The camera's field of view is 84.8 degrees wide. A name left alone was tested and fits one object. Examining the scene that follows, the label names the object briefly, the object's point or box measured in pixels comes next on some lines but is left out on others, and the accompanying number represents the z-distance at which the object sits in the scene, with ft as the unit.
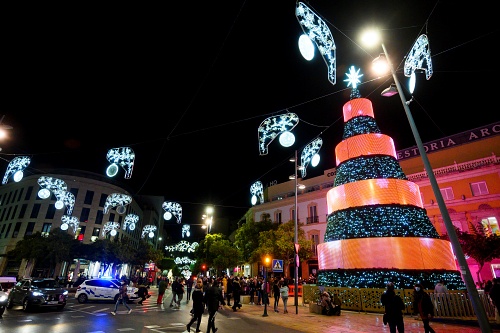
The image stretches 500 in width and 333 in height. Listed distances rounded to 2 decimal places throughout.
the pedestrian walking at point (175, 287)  54.24
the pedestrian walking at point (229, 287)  63.16
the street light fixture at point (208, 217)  96.20
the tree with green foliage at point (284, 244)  97.71
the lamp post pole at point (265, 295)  43.76
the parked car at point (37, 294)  45.60
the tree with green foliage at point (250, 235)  119.65
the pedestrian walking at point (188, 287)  67.81
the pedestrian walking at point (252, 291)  65.19
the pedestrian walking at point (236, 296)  52.65
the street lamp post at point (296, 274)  46.71
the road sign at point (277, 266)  47.52
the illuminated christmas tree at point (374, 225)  44.78
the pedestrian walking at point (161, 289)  59.02
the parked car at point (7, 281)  60.23
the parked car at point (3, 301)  37.45
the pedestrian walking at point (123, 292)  47.22
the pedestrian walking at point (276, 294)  50.43
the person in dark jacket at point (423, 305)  26.88
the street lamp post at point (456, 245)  20.45
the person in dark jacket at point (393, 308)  26.12
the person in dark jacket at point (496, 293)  30.81
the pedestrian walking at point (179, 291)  54.54
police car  62.59
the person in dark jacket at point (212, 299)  29.75
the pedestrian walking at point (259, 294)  62.85
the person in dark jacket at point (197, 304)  30.30
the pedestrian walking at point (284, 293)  48.18
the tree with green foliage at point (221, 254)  137.80
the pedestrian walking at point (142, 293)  64.44
